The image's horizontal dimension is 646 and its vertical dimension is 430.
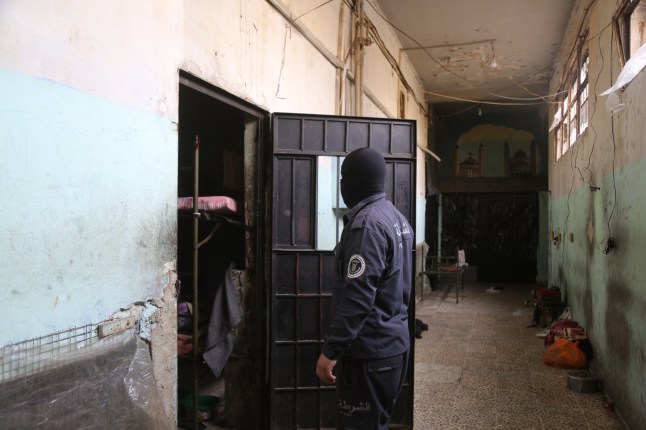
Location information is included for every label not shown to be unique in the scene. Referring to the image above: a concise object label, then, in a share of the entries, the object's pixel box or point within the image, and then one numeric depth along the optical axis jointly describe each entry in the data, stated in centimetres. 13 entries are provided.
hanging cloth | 291
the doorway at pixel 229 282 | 296
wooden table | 809
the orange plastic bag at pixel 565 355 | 438
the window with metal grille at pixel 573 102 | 520
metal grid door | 300
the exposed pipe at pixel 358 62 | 470
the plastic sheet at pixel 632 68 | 270
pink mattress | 304
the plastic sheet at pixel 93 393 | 140
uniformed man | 193
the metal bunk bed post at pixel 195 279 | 264
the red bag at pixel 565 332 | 466
